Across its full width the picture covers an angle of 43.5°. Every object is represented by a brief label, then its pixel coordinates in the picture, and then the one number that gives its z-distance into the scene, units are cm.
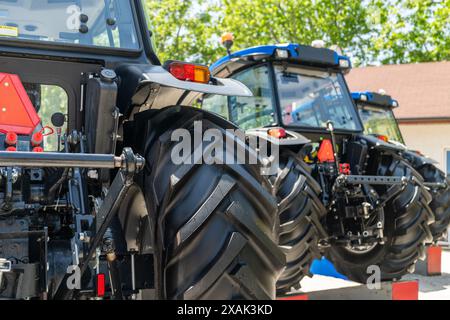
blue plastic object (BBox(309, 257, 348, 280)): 684
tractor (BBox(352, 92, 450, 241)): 709
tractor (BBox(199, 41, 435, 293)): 505
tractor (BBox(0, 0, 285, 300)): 202
